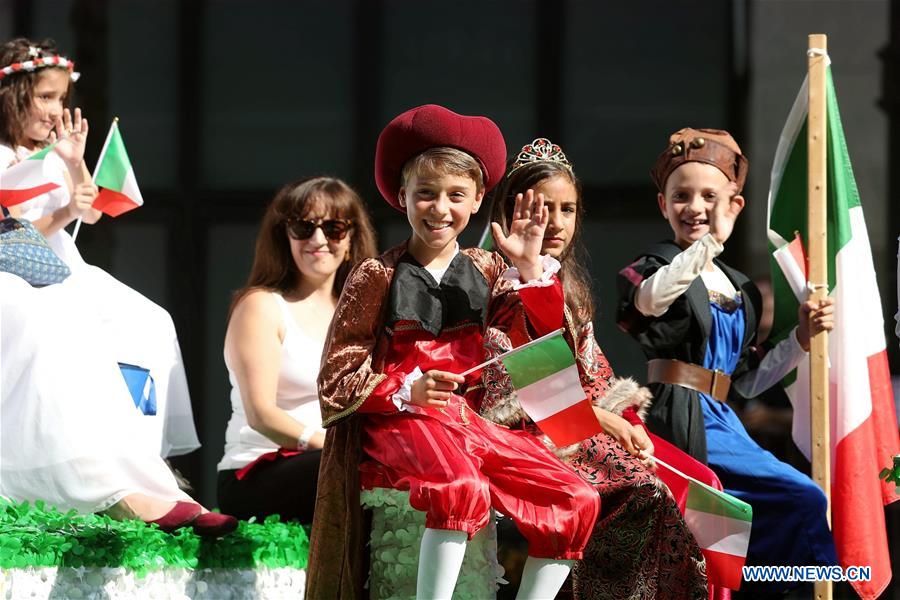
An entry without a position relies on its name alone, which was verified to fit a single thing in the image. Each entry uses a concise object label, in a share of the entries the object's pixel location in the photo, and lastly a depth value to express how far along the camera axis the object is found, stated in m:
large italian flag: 10.31
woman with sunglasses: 10.96
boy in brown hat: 9.88
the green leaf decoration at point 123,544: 8.63
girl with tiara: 9.15
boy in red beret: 8.01
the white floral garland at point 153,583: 8.60
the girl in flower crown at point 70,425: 9.55
